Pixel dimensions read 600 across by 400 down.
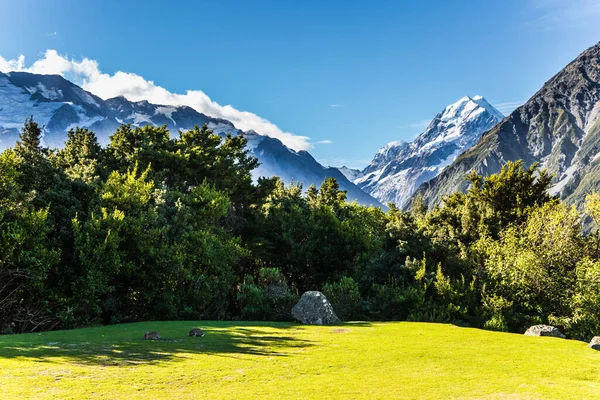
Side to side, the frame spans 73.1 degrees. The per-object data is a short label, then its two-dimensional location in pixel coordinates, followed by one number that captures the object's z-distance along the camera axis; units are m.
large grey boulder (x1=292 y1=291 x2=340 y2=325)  23.31
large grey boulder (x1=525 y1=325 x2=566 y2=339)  20.53
